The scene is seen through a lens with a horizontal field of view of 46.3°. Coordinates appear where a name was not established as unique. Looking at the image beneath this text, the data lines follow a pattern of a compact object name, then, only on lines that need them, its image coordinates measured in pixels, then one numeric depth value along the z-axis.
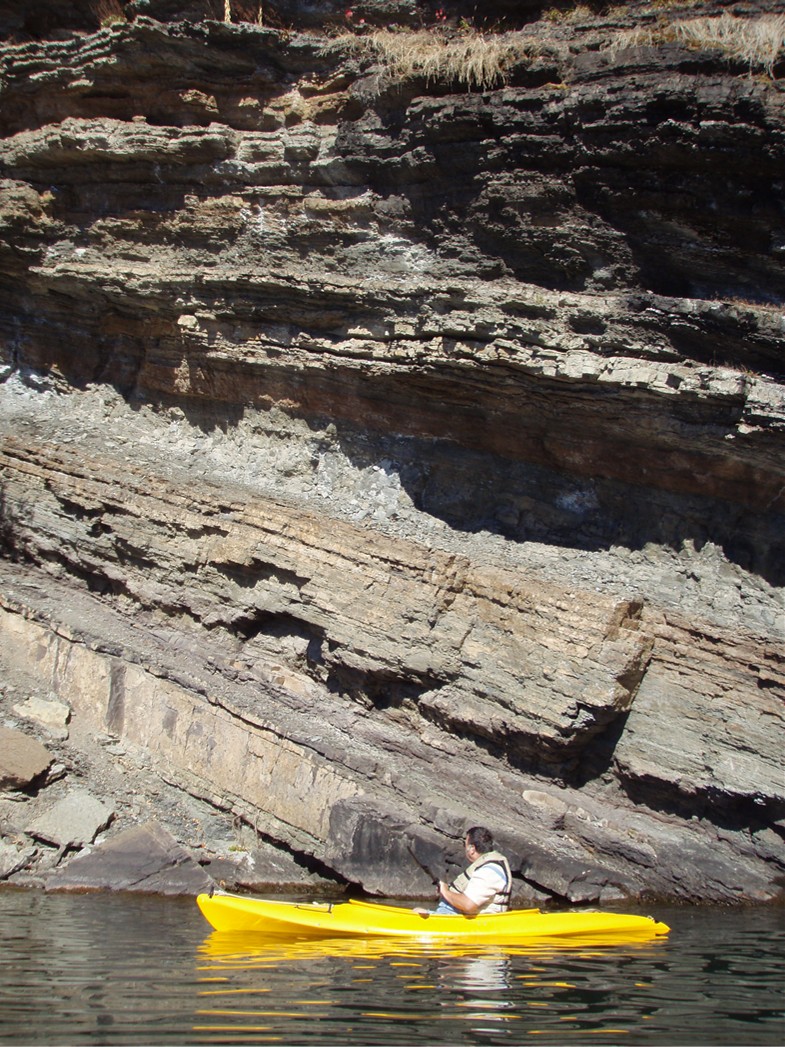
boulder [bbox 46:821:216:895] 9.01
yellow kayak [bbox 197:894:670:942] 7.70
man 7.82
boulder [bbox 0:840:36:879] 9.01
